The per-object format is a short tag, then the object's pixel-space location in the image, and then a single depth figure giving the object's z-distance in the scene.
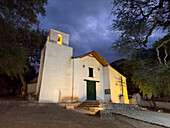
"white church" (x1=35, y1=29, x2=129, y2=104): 11.13
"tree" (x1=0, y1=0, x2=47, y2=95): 5.38
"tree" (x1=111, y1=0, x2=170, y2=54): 5.36
